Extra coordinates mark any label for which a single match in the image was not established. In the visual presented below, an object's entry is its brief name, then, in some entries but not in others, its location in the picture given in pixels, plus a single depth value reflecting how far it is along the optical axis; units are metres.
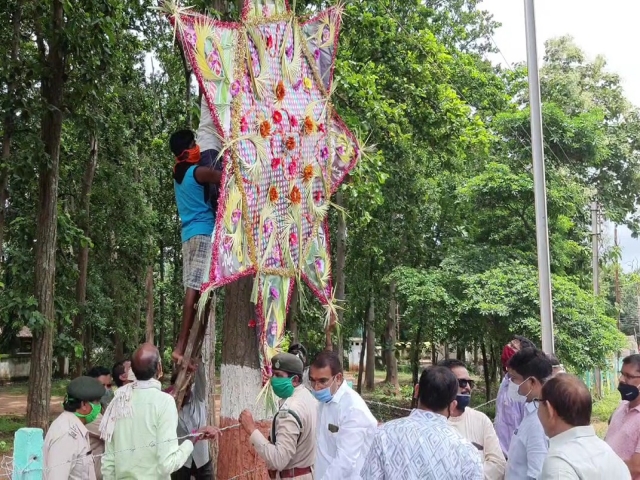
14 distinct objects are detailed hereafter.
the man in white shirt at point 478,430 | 3.77
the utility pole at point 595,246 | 18.05
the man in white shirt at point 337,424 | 3.44
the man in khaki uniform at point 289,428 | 3.65
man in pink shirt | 3.72
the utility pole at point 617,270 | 21.81
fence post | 3.30
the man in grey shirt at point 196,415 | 4.54
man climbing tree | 4.38
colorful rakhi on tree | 4.35
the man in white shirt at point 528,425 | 3.30
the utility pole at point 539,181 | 7.72
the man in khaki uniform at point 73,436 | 3.60
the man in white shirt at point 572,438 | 2.46
